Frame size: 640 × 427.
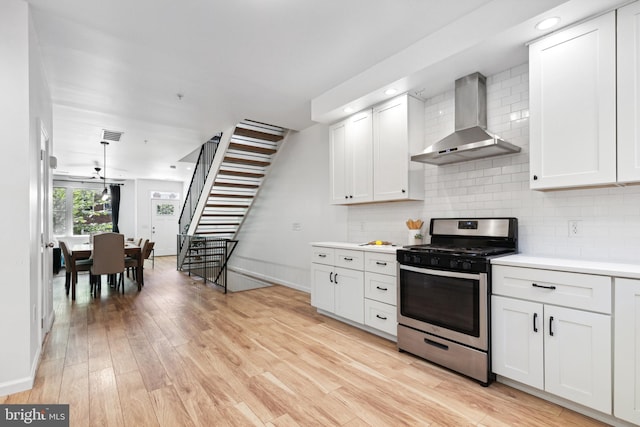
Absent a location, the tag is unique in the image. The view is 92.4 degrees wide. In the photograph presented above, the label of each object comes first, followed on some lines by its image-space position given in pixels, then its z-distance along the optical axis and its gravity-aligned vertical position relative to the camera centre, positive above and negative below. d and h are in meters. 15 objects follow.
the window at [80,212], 9.34 +0.05
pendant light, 6.01 +1.28
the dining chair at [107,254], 4.93 -0.67
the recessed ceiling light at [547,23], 2.05 +1.29
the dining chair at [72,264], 4.95 -0.85
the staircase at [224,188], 5.41 +0.52
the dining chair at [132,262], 5.53 -0.88
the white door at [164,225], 10.68 -0.41
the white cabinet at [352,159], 3.61 +0.67
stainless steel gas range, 2.27 -0.66
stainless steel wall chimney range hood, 2.60 +0.73
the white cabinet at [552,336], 1.79 -0.79
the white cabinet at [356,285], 3.02 -0.80
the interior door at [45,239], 2.80 -0.26
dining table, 5.14 -0.70
